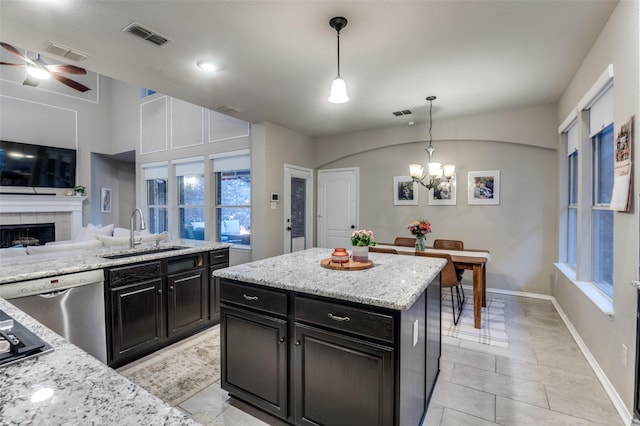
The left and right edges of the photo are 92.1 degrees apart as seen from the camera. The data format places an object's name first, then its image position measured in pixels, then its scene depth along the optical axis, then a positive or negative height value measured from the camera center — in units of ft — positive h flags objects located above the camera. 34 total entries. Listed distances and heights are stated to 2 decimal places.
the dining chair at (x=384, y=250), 12.64 -1.73
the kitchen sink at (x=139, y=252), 9.29 -1.40
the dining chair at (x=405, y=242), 14.70 -1.62
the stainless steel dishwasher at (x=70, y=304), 6.86 -2.29
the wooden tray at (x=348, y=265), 7.04 -1.33
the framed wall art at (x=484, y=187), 15.49 +1.06
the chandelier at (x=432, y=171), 13.16 +1.61
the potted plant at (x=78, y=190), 21.88 +1.31
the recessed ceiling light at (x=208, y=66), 9.93 +4.68
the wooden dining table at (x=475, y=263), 11.12 -2.02
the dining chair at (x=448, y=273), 11.09 -2.35
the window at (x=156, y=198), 22.52 +0.76
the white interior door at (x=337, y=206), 19.53 +0.15
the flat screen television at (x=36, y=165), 19.16 +2.82
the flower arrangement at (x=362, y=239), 7.50 -0.75
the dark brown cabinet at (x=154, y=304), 8.33 -2.90
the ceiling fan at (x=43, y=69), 12.57 +5.80
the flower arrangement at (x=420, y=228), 12.65 -0.82
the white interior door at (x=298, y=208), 18.17 +0.01
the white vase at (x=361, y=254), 7.53 -1.12
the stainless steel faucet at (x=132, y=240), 10.18 -1.07
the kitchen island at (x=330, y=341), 4.95 -2.44
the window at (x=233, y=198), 18.02 +0.62
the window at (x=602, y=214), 8.78 -0.18
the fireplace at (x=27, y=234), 19.04 -1.67
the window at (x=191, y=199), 20.22 +0.61
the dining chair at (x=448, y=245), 14.08 -1.68
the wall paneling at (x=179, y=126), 18.30 +5.38
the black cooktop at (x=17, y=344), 2.87 -1.36
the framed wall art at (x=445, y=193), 16.47 +0.81
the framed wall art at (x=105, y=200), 24.57 +0.68
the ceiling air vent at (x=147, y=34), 7.91 +4.66
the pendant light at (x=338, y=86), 7.67 +3.15
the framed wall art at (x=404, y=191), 17.56 +0.99
